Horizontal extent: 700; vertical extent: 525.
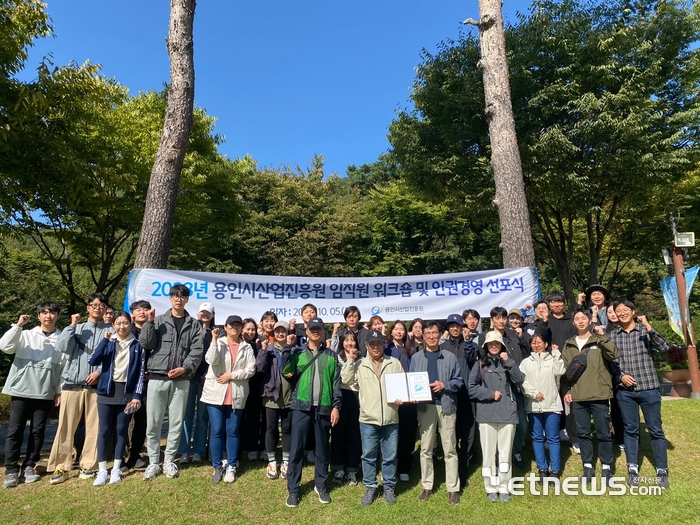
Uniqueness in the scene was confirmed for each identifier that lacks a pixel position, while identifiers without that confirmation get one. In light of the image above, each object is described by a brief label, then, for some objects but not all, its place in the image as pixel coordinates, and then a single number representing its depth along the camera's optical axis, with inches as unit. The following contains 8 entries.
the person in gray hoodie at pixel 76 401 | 190.7
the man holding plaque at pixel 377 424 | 174.1
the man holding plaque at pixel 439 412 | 176.6
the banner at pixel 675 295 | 363.3
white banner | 269.7
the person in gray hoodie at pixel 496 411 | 177.3
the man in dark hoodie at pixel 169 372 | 190.1
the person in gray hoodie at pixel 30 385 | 183.2
